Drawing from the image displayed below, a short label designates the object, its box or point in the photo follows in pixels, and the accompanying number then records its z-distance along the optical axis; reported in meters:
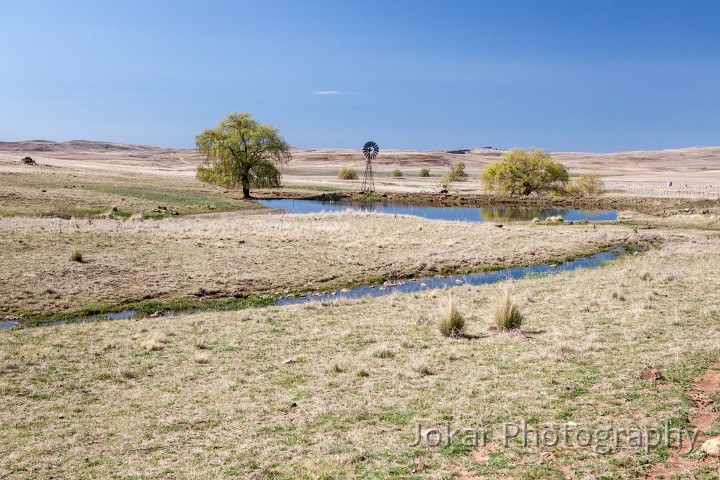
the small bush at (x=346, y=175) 117.81
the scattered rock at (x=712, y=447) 6.49
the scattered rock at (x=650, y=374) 9.45
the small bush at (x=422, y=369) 11.05
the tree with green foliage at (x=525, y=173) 74.38
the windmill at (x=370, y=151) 82.56
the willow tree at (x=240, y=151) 66.12
